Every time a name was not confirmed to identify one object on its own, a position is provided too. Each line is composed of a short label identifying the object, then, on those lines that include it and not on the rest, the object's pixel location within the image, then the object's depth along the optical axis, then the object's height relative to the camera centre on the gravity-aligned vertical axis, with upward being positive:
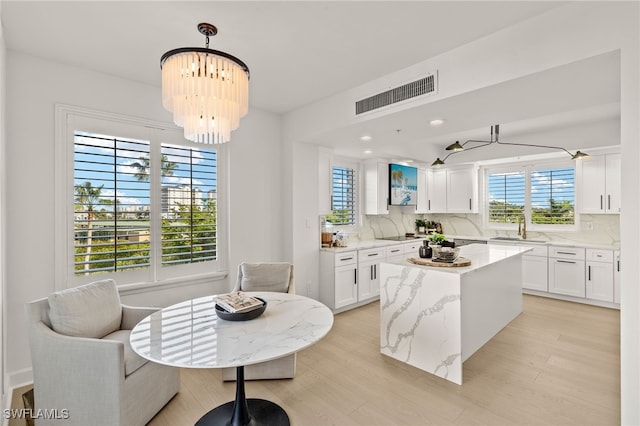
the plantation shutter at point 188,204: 3.17 +0.08
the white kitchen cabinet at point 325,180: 4.31 +0.44
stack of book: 1.94 -0.59
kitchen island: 2.51 -0.90
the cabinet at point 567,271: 4.50 -0.91
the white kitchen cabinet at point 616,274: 4.21 -0.88
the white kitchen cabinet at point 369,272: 4.42 -0.89
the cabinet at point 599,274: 4.29 -0.91
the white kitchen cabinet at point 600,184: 4.41 +0.37
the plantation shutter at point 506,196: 5.50 +0.25
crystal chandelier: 1.59 +0.65
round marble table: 1.49 -0.68
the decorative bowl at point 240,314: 1.91 -0.64
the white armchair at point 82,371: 1.78 -0.94
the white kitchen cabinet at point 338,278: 4.07 -0.90
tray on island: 2.66 -0.46
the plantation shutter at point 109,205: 2.72 +0.07
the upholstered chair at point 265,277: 2.96 -0.63
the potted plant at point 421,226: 6.33 -0.32
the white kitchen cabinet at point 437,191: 6.09 +0.39
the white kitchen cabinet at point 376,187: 5.17 +0.40
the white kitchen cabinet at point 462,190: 5.73 +0.39
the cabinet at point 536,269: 4.82 -0.94
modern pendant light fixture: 3.76 +0.87
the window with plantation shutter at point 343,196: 4.93 +0.24
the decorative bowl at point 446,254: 2.76 -0.39
